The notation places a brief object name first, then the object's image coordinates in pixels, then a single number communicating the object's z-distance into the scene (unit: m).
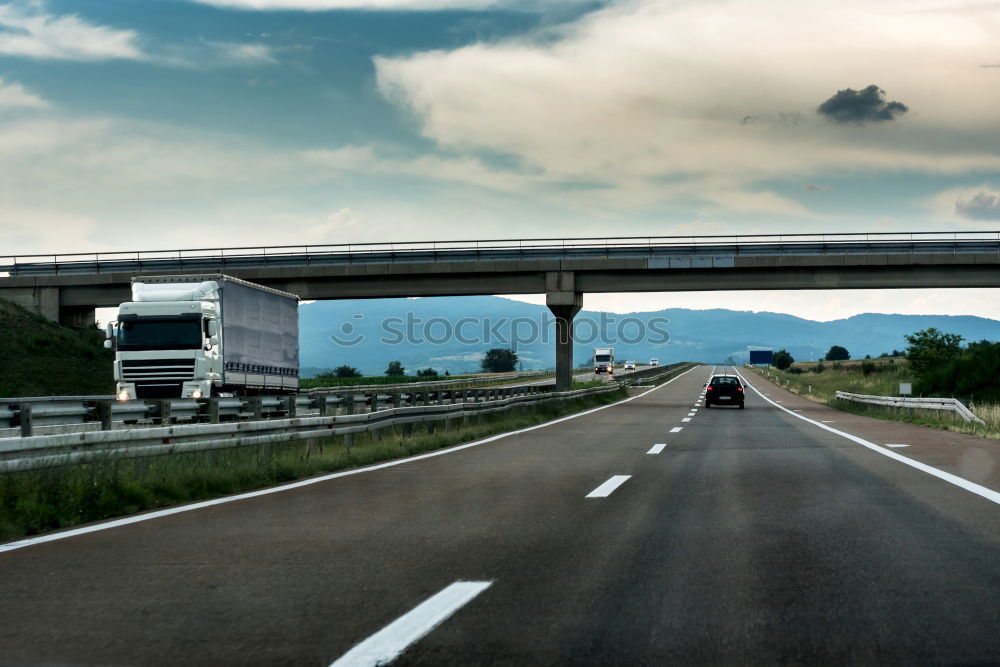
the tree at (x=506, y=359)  198.88
